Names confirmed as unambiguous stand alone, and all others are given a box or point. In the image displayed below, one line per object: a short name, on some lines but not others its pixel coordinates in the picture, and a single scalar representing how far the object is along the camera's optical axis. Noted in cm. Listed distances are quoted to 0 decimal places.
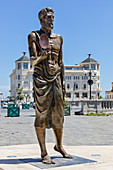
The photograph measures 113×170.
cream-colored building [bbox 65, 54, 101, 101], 10650
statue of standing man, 553
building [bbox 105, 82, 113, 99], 12875
